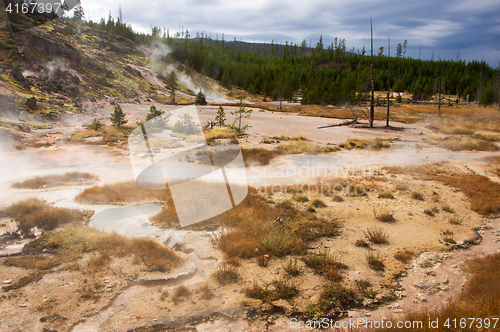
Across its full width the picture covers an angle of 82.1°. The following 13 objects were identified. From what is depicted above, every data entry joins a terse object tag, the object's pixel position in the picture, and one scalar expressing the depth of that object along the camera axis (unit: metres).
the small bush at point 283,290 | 6.51
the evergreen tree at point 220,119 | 32.62
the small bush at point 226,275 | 7.08
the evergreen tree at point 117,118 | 33.03
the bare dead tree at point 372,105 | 34.93
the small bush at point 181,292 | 6.43
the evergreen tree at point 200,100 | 62.84
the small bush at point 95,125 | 31.45
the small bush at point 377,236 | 9.35
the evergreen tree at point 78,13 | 108.88
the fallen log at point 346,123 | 37.97
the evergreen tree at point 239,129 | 29.33
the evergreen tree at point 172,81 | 64.25
